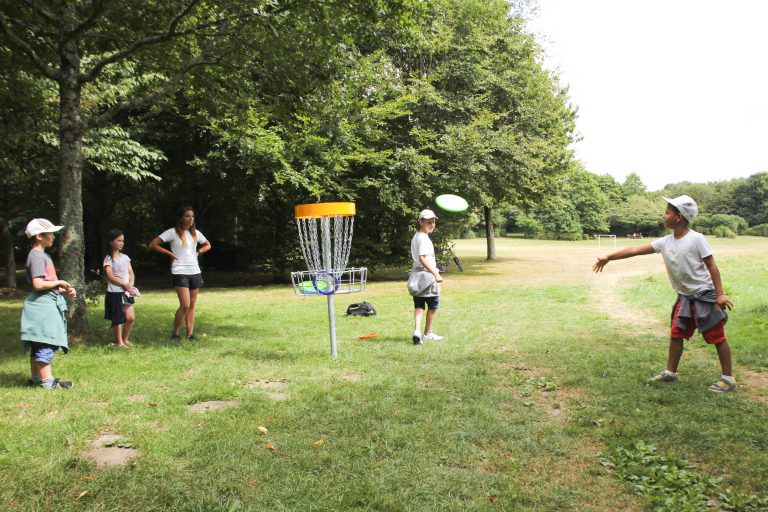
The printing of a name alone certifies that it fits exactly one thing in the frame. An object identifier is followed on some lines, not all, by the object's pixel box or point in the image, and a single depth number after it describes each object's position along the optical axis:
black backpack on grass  11.71
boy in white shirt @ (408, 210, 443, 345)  8.26
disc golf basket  7.01
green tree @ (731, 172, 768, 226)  68.06
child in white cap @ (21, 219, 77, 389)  5.59
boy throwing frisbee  5.59
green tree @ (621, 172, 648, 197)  96.72
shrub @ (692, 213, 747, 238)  64.00
